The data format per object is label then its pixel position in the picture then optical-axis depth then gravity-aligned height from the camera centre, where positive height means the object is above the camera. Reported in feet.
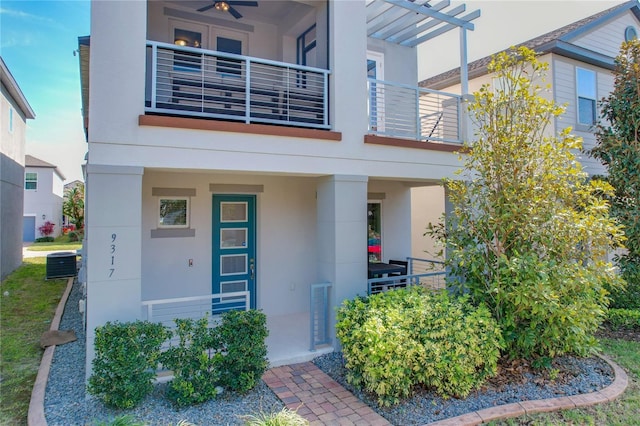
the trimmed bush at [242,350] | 16.34 -5.20
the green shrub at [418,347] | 15.46 -5.00
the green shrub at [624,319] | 25.53 -6.31
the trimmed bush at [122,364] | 14.64 -5.16
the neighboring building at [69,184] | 167.37 +18.71
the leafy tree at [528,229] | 17.17 -0.30
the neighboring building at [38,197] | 104.94 +8.16
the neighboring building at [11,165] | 45.55 +7.85
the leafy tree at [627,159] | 27.71 +4.49
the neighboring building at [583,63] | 39.22 +16.70
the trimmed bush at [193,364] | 15.43 -5.54
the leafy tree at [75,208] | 105.29 +5.01
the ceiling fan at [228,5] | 23.61 +13.26
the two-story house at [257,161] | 16.87 +3.31
